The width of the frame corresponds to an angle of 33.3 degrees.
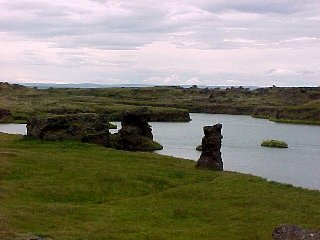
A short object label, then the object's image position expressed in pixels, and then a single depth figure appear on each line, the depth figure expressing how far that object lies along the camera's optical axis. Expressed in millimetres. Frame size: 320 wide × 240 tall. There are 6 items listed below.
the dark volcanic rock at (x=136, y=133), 92750
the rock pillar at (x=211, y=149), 63719
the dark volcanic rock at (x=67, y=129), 78188
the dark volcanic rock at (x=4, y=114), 155525
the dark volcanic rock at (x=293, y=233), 26625
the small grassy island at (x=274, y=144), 112500
